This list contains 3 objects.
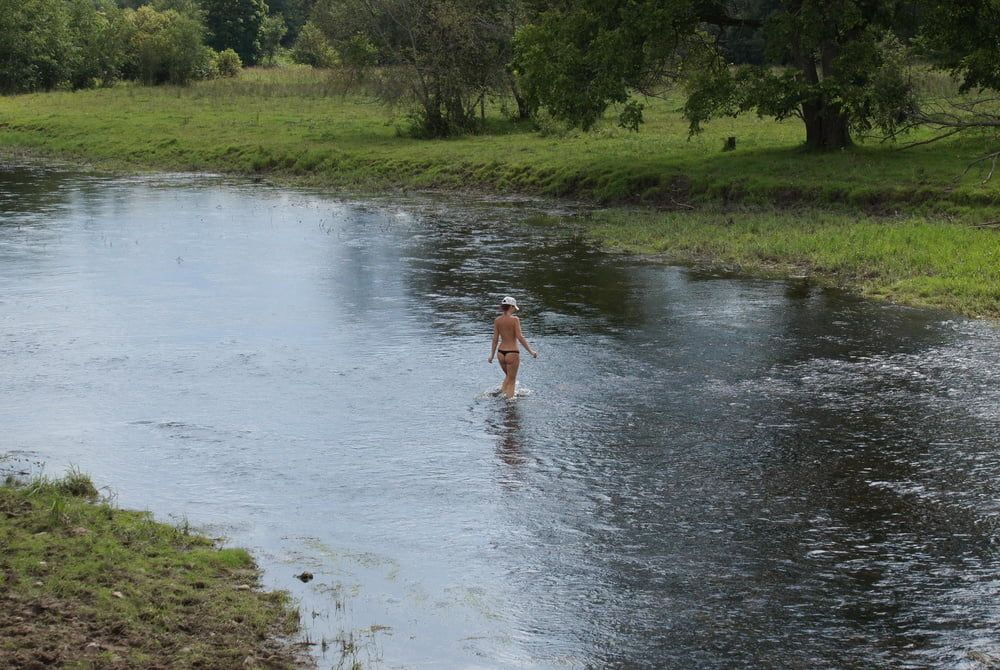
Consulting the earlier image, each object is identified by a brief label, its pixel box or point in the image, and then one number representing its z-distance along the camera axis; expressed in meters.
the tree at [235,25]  109.69
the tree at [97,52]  86.44
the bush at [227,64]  91.39
